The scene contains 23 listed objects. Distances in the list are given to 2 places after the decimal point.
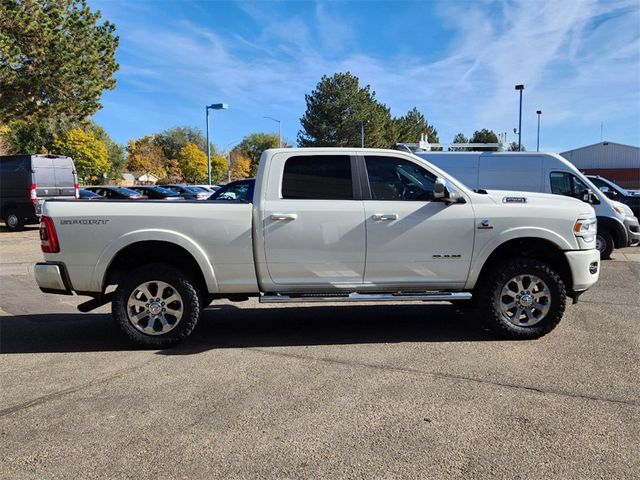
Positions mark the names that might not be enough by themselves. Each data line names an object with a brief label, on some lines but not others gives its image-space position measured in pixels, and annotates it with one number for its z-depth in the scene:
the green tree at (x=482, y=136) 65.81
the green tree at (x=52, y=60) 18.61
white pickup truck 5.22
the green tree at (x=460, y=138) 82.25
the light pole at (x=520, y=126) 34.25
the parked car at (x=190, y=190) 26.99
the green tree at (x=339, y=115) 48.16
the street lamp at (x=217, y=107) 32.97
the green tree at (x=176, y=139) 92.62
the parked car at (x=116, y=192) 26.38
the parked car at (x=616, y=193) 14.73
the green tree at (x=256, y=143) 107.04
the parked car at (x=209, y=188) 31.83
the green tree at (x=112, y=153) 80.25
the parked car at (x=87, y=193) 25.73
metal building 70.53
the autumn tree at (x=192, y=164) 79.50
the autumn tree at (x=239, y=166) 100.50
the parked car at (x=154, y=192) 27.21
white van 11.41
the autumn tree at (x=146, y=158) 86.81
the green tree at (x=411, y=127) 60.94
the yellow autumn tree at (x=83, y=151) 67.31
